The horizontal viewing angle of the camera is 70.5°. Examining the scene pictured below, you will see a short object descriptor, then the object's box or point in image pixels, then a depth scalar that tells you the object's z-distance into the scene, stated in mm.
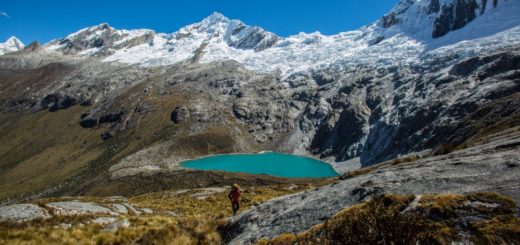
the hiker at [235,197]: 25531
